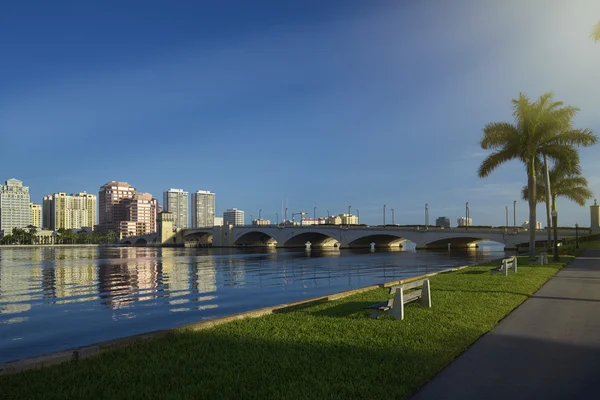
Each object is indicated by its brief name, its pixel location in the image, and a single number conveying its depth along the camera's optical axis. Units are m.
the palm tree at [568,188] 40.94
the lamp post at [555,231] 26.55
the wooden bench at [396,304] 9.06
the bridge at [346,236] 64.69
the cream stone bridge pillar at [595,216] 61.88
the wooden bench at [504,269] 17.66
